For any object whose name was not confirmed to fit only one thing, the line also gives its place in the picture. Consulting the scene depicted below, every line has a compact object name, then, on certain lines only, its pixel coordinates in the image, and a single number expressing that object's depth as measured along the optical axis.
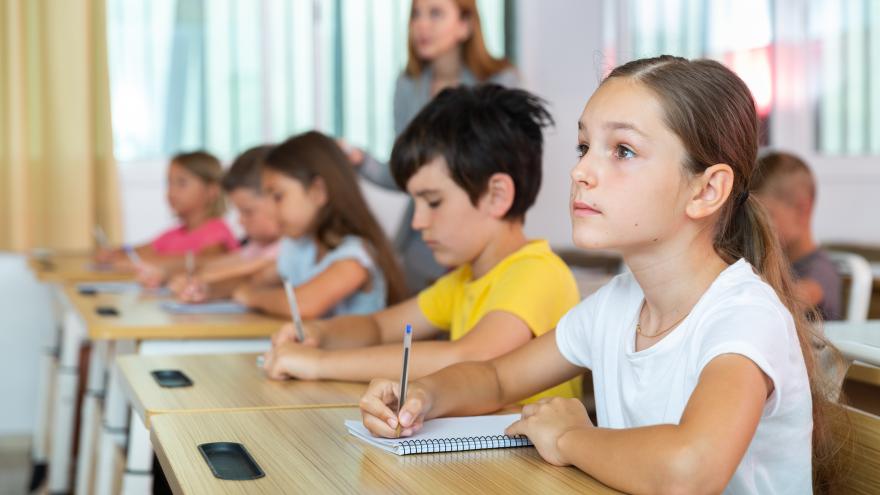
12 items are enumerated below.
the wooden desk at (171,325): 2.19
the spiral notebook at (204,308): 2.50
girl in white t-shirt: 1.09
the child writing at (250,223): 3.39
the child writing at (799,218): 2.87
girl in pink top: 4.17
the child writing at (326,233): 2.54
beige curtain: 4.17
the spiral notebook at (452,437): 1.16
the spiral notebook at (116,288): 3.00
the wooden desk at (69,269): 3.47
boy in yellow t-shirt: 1.82
